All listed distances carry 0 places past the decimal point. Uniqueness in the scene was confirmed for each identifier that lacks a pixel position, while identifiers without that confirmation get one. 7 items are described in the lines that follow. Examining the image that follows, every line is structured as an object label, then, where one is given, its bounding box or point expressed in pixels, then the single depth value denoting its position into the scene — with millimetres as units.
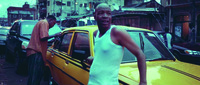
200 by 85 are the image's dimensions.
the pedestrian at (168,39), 8673
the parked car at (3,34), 12078
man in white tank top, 1921
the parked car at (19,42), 6763
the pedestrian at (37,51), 3906
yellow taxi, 2557
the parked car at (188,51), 7590
